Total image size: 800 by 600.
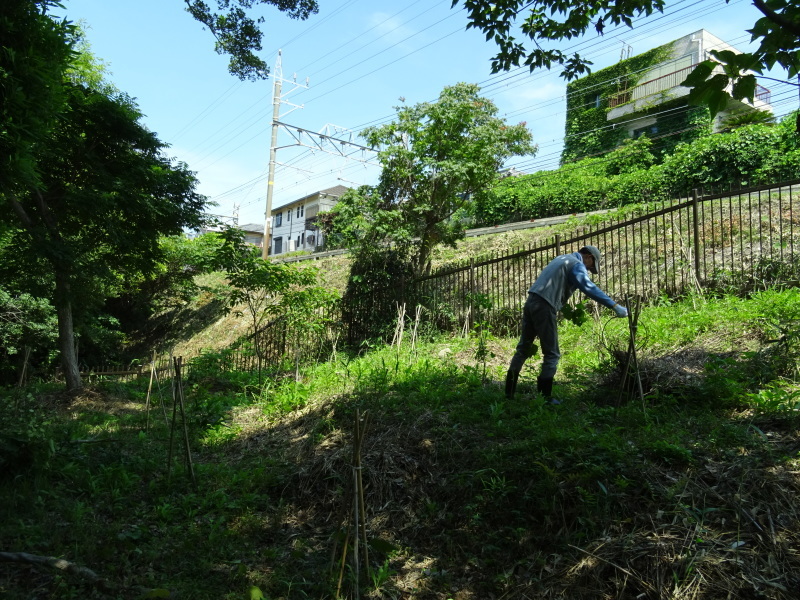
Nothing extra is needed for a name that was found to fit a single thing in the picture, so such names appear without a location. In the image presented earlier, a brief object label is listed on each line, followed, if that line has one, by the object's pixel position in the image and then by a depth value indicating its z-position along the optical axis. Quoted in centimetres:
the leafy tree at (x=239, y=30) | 691
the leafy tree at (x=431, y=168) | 1043
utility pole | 2233
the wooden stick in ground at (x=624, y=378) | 485
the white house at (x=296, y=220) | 4659
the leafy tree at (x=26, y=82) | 368
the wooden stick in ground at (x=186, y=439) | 461
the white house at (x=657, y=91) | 2439
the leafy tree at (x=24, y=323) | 1231
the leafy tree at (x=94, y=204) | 808
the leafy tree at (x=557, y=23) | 226
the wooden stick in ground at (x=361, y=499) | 322
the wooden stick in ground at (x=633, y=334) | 458
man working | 532
